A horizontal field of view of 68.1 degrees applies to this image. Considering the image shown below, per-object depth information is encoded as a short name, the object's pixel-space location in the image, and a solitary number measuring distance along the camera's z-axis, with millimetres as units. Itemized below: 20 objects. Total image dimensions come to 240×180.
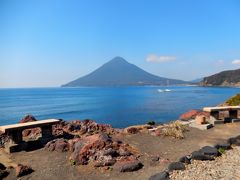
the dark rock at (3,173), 5017
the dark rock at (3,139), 7688
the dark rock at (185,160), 5162
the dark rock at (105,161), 5217
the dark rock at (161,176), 4267
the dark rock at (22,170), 5014
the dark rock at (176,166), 4741
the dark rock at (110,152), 5409
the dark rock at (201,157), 5321
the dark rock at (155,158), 5487
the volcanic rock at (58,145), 6446
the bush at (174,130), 7450
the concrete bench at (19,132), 6868
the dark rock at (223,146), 6106
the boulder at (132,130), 8082
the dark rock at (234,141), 6577
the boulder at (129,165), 4989
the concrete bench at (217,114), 9532
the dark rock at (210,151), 5524
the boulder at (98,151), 5342
